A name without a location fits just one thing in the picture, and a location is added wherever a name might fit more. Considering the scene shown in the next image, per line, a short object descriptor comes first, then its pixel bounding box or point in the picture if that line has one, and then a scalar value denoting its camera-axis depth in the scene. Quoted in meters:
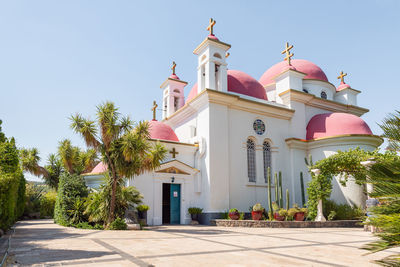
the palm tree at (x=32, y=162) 28.44
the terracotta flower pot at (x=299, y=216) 16.42
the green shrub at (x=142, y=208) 16.41
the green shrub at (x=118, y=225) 13.29
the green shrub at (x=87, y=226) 13.71
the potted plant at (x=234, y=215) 16.97
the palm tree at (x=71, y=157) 24.55
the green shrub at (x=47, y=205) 27.83
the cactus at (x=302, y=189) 18.84
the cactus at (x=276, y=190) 17.12
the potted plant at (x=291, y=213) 16.28
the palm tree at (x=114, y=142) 13.27
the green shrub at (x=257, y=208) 16.59
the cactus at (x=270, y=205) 16.60
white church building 18.42
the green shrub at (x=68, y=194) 15.64
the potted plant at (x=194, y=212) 18.25
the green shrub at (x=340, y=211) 17.67
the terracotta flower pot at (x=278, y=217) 16.14
